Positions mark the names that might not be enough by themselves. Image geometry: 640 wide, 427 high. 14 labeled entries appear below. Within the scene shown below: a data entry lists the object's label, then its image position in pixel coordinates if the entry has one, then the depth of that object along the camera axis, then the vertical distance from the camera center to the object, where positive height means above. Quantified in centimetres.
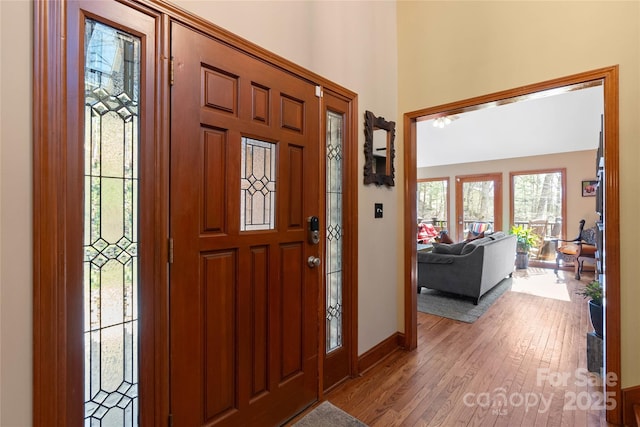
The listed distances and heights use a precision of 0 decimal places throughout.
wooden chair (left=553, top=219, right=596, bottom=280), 522 -66
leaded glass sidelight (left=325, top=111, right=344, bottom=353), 209 -13
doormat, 171 -119
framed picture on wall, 606 +52
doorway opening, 175 +22
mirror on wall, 232 +52
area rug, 351 -116
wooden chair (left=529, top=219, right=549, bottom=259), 669 -42
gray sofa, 381 -71
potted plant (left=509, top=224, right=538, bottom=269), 632 -63
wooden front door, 129 -12
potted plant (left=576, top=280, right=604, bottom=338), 223 -69
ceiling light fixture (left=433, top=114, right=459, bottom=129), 516 +160
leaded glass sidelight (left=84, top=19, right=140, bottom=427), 109 -4
